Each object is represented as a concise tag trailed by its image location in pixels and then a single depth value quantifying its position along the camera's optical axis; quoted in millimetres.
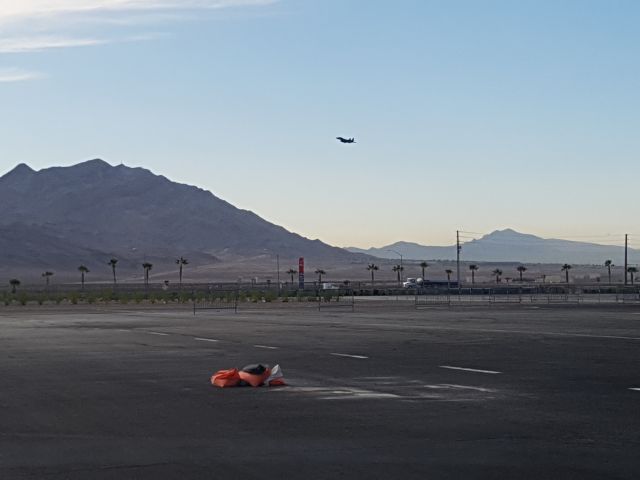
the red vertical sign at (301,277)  113638
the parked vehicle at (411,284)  148125
